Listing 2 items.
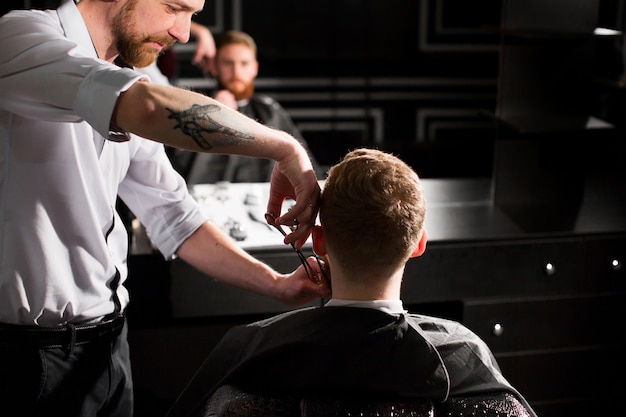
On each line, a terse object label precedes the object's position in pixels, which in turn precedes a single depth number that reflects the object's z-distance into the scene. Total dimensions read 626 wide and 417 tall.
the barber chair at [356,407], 1.45
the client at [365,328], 1.48
